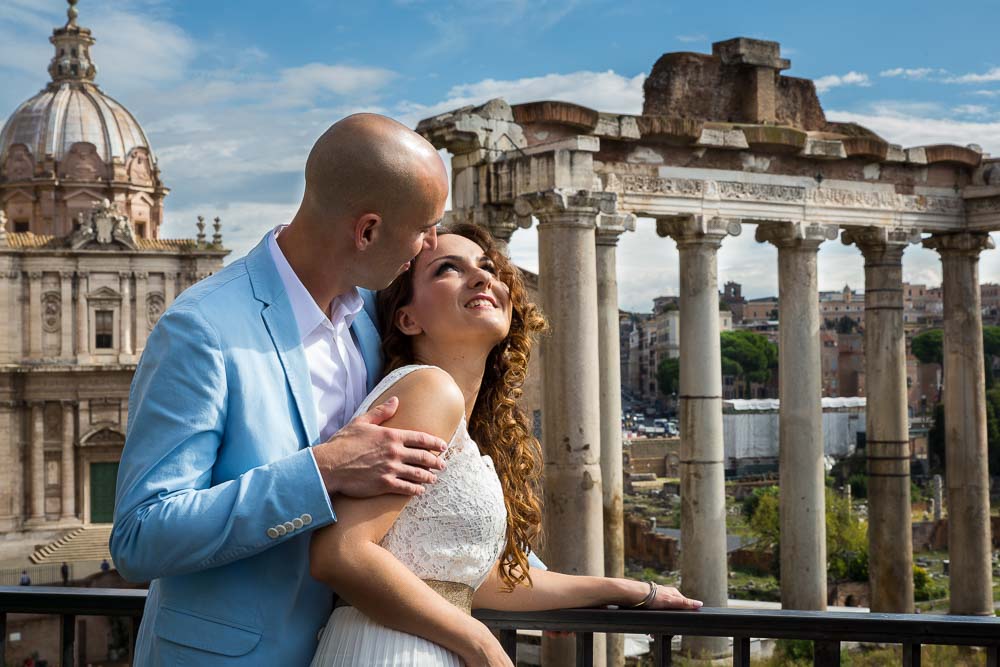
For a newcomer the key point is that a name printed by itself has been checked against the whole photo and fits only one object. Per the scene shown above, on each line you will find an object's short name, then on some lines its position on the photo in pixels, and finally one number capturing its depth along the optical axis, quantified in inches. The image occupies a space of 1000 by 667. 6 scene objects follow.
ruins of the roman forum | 417.7
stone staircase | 1418.6
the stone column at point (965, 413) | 545.6
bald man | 95.6
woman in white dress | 100.1
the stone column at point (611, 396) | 466.6
